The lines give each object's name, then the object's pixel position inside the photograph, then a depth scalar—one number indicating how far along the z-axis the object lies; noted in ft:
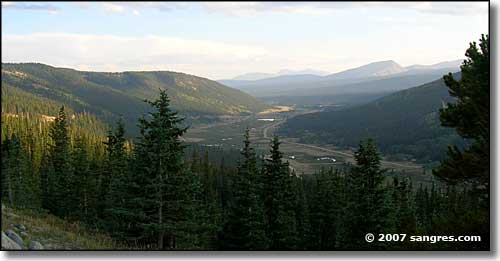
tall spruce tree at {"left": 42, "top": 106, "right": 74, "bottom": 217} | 77.56
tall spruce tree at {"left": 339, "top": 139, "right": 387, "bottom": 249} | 41.01
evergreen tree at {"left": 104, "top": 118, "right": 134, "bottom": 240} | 36.91
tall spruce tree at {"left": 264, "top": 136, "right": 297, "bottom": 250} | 52.70
